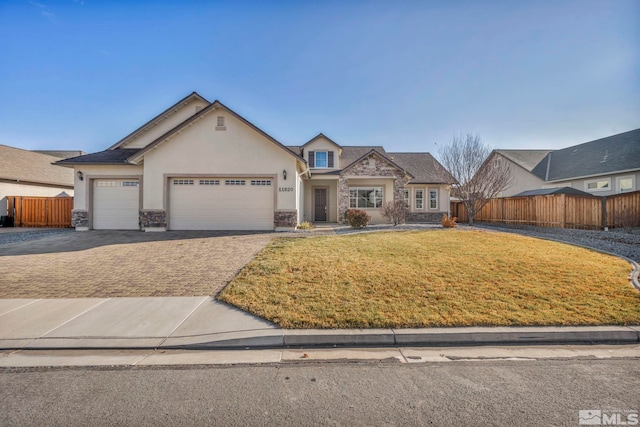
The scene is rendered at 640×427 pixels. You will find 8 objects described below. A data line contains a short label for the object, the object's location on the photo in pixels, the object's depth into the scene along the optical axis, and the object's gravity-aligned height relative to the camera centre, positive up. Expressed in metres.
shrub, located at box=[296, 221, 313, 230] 14.55 -0.62
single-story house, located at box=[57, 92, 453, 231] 13.51 +1.74
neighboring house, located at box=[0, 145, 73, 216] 18.02 +3.01
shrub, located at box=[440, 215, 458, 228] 14.93 -0.53
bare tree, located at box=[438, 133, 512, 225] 16.95 +2.30
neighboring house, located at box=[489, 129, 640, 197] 19.84 +3.90
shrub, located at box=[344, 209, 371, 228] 14.70 -0.26
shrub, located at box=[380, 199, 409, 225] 17.07 +0.18
